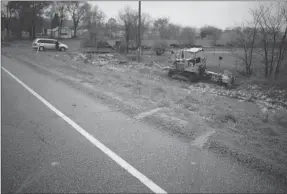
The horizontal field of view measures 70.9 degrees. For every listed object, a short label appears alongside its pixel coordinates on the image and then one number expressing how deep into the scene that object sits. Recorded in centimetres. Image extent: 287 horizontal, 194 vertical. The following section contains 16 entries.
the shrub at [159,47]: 3142
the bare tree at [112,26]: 5511
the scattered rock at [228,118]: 604
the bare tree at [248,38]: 1425
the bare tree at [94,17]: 6982
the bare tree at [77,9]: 7050
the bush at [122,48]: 2864
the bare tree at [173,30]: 6025
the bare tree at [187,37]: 4927
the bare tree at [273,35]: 1275
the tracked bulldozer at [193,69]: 1338
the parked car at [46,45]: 2776
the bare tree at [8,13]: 5142
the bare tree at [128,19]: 3250
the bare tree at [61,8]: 6650
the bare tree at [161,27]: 5770
